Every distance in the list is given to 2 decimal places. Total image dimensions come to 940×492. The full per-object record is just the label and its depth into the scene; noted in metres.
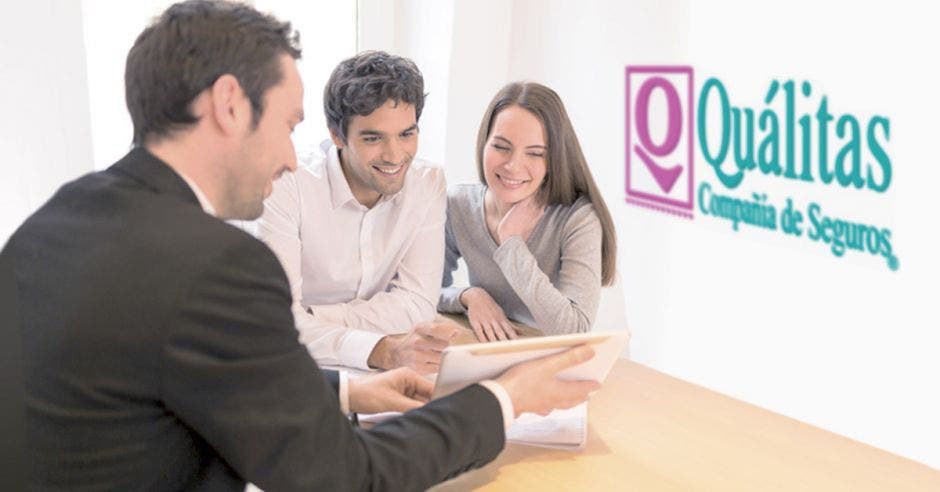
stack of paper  1.54
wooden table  1.43
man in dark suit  1.01
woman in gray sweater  2.28
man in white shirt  2.14
